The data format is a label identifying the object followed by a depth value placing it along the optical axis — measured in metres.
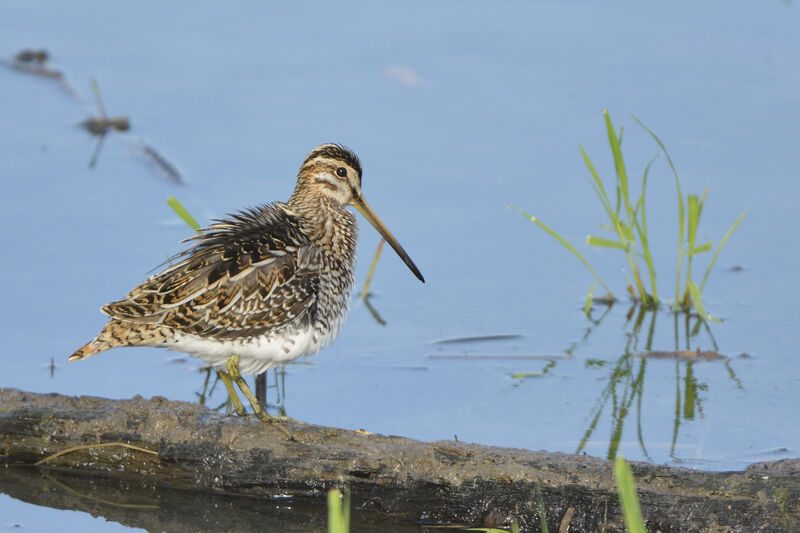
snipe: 10.52
